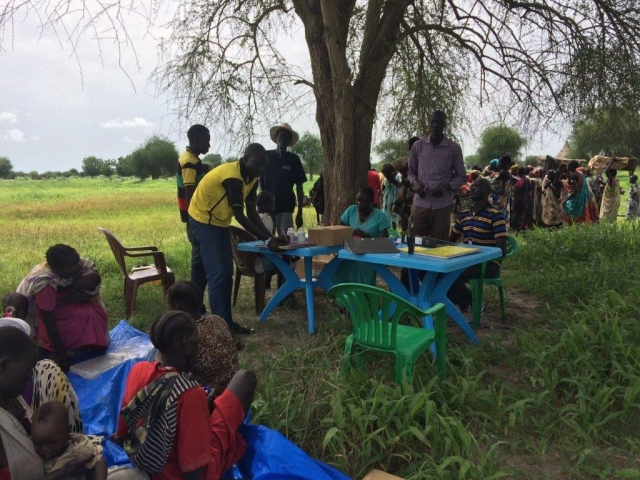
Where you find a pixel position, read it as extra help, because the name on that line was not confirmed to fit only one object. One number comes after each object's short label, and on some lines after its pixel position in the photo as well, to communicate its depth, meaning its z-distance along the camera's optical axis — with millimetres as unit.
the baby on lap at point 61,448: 1811
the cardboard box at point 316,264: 5074
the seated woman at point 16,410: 1799
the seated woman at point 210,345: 2670
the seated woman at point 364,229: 4723
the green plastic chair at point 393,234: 5332
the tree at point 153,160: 75125
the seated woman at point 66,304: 3305
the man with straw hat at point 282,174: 5848
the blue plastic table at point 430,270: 3508
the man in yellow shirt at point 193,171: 4781
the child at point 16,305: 3207
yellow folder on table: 3696
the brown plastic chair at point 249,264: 5152
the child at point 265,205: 5160
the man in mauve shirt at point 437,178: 5020
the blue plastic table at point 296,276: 4412
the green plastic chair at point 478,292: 4452
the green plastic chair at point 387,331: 2910
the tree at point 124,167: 78500
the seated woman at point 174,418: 1931
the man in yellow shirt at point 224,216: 4102
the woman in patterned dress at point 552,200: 10617
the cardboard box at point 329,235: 4344
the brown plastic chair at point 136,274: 5059
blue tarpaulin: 2291
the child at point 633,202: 11805
